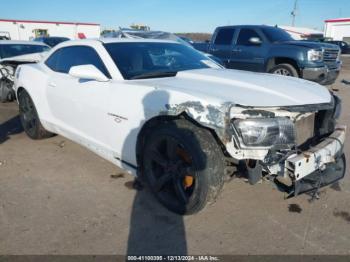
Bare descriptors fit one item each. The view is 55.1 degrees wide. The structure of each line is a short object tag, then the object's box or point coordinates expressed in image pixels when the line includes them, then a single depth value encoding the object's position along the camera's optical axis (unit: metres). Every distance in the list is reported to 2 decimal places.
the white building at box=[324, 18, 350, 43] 46.31
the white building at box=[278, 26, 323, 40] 42.99
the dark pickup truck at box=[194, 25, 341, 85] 8.81
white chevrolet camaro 2.60
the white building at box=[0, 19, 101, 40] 36.12
